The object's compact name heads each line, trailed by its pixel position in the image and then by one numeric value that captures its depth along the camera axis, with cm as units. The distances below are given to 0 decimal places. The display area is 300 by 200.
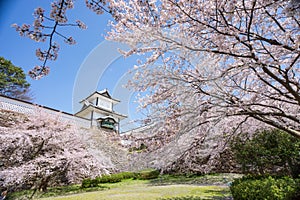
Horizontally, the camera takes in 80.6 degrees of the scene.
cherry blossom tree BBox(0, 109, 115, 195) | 619
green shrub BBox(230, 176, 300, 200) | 279
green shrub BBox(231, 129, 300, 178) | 389
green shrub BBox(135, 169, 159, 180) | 1038
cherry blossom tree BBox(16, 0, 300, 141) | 284
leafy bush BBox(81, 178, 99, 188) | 876
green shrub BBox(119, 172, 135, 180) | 1102
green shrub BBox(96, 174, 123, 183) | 998
